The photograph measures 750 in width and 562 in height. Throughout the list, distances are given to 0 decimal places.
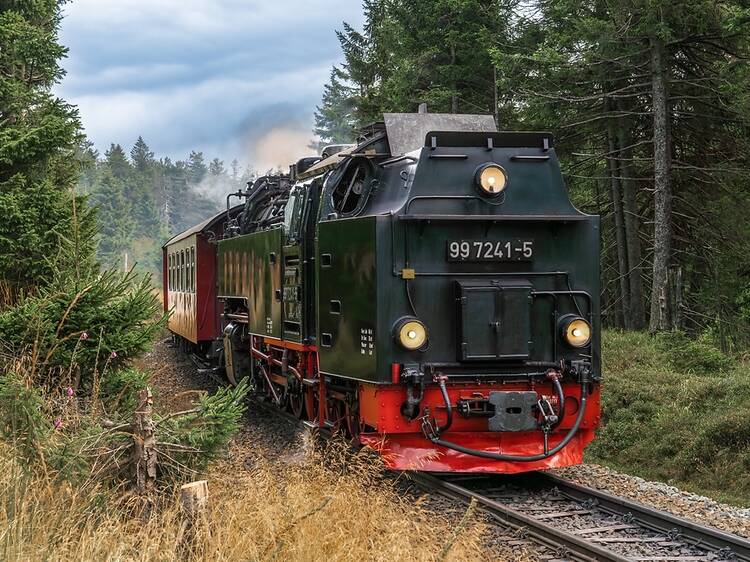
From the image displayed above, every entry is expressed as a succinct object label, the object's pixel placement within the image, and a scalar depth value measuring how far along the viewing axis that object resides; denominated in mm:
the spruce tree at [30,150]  9844
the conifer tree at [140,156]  88000
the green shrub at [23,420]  5848
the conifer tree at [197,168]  98562
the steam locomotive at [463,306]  7656
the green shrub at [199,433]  6121
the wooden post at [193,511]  5496
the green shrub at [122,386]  7807
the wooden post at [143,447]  5902
